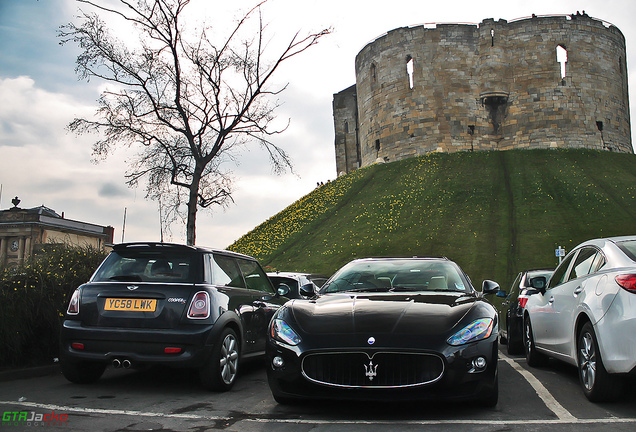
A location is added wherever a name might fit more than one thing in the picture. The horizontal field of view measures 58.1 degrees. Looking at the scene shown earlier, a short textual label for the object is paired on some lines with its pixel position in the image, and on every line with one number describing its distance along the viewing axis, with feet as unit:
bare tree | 66.44
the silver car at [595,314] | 15.20
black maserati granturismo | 14.96
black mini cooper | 18.89
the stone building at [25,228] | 161.99
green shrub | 23.11
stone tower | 153.07
